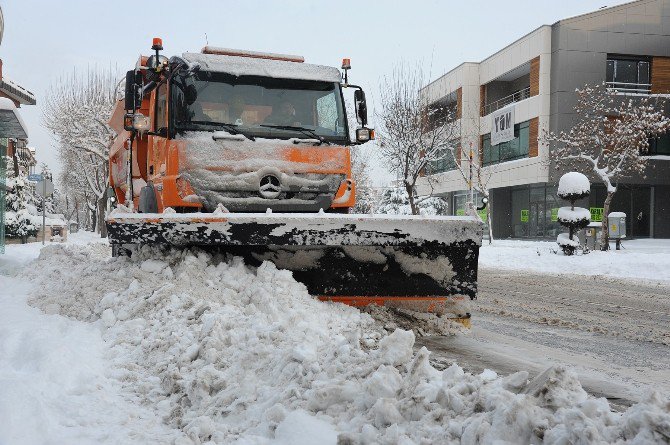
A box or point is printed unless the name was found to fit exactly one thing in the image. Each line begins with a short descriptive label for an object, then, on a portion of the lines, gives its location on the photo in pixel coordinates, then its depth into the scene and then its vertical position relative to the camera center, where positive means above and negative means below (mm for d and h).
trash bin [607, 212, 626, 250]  18281 -174
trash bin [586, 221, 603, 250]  17531 -555
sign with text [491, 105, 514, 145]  29953 +4798
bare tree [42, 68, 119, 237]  29031 +4303
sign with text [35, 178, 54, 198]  18938 +597
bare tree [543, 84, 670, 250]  20969 +3173
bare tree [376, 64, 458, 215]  23375 +3378
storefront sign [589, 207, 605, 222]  26484 +251
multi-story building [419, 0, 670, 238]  26641 +6286
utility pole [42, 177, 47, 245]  18852 +550
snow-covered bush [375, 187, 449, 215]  33531 +636
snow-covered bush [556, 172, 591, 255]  16016 +170
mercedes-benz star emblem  5820 +245
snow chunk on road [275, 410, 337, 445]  2320 -890
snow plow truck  4848 +256
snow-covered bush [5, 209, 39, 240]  22212 -728
